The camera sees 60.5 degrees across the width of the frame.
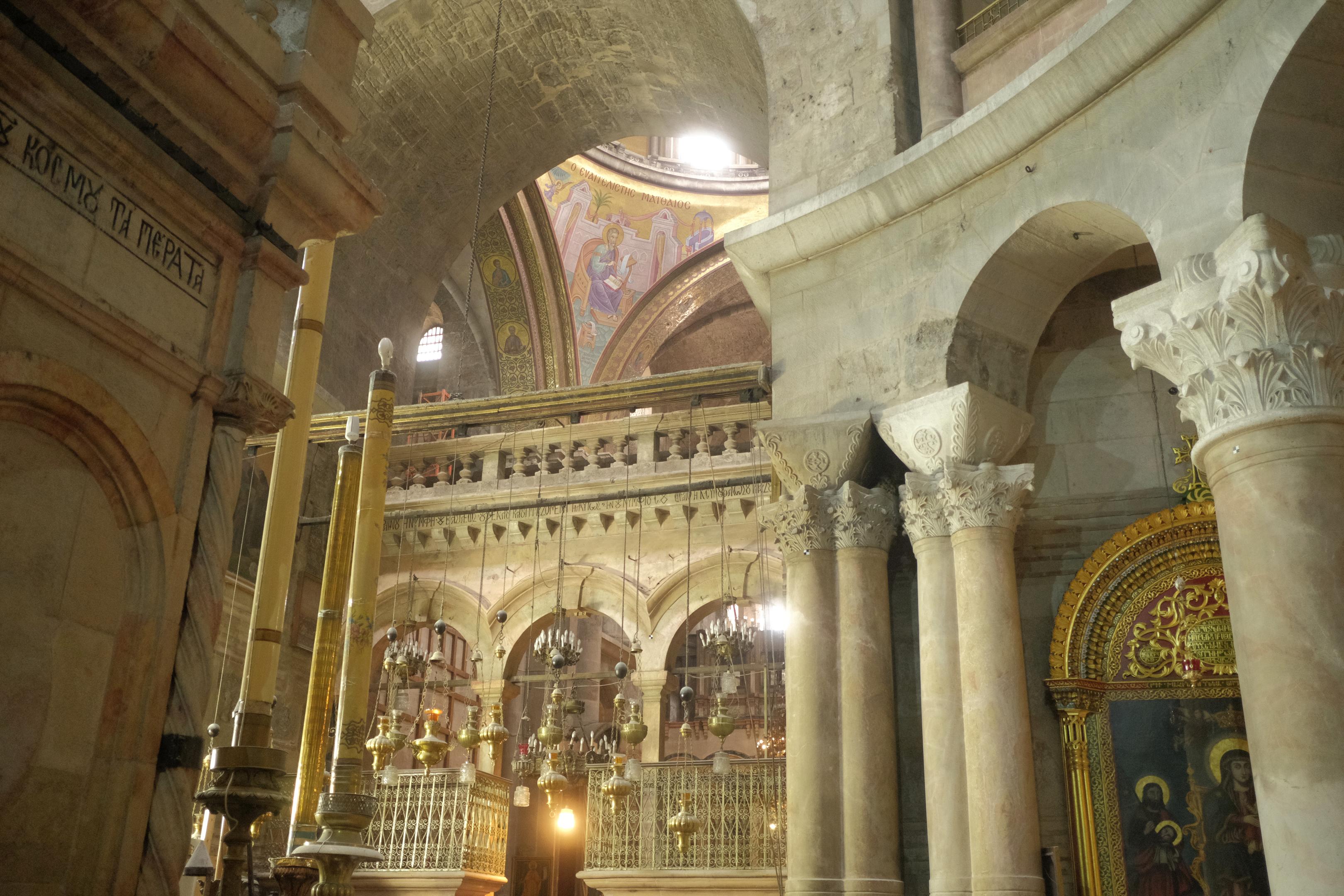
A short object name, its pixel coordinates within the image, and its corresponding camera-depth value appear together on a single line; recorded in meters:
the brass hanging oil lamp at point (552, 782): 9.48
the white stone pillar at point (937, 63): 7.16
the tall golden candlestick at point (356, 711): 3.22
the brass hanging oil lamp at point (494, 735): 9.02
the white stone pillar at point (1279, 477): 4.17
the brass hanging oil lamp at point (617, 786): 9.01
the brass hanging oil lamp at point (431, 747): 7.33
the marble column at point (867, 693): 6.02
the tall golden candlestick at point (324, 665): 3.60
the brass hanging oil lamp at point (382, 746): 8.13
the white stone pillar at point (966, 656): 5.57
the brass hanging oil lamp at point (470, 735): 9.20
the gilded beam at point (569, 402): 7.91
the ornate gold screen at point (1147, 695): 6.17
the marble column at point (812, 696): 6.11
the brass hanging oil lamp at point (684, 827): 9.00
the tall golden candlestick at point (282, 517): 2.90
